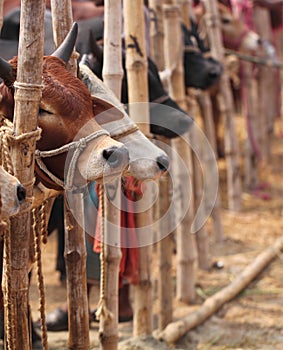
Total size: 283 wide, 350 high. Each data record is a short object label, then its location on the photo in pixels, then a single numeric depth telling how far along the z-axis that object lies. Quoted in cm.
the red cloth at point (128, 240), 820
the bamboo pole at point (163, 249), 978
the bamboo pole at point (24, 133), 539
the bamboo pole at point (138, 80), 796
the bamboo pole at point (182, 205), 1021
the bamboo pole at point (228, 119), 1410
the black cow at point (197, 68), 1200
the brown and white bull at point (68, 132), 582
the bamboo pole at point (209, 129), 1385
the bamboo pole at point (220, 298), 923
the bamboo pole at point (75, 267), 659
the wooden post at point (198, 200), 1233
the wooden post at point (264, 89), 1902
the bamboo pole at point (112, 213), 736
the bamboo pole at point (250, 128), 1748
